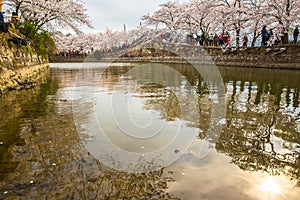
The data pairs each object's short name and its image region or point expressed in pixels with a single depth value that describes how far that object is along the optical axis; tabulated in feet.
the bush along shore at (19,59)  26.11
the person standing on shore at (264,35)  62.69
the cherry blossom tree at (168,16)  122.01
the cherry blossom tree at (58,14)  56.90
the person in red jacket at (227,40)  75.13
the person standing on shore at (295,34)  56.20
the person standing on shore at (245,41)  69.87
